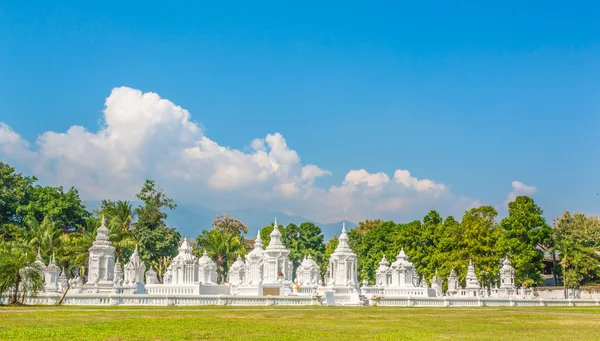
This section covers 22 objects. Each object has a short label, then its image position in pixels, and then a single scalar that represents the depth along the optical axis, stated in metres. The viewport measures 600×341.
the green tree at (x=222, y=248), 113.44
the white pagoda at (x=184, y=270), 76.88
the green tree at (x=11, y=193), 101.08
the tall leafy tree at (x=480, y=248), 81.88
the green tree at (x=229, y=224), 133.12
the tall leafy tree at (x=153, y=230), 101.12
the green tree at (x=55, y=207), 101.69
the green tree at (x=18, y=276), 47.47
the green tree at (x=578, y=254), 82.50
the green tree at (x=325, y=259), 113.88
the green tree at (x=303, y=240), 114.62
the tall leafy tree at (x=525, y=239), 79.75
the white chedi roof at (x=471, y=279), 76.14
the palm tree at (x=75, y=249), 88.94
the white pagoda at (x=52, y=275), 71.60
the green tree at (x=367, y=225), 142.75
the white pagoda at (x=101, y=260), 67.31
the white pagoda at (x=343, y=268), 76.50
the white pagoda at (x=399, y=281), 77.56
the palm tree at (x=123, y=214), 102.04
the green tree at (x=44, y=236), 86.94
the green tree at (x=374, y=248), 101.88
